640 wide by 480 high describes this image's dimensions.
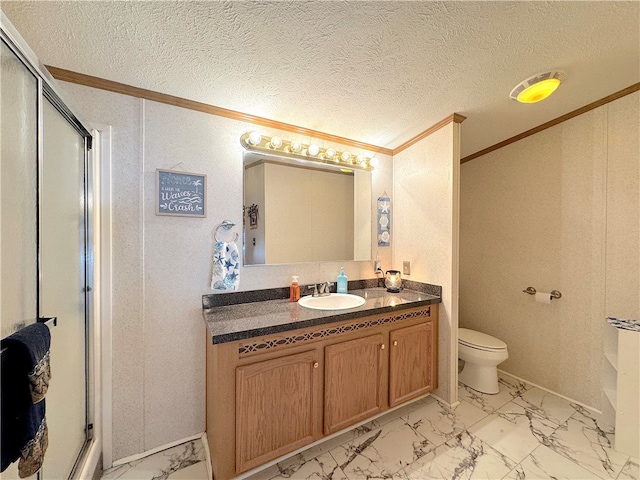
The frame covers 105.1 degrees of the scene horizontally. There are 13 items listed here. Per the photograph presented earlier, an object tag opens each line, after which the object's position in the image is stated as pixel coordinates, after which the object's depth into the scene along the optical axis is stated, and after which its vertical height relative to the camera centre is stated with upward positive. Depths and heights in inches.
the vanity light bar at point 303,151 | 66.2 +26.6
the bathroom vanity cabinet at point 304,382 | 47.2 -32.5
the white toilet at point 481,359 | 78.8 -39.4
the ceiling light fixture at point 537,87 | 57.7 +37.3
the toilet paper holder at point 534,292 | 78.0 -17.4
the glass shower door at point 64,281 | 38.7 -7.4
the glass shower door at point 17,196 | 29.1 +5.5
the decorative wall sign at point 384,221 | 89.9 +6.6
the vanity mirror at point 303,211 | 69.0 +8.8
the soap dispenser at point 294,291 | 69.7 -14.9
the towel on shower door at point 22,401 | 26.4 -18.0
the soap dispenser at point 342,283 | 78.2 -14.2
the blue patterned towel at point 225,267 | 61.4 -7.1
